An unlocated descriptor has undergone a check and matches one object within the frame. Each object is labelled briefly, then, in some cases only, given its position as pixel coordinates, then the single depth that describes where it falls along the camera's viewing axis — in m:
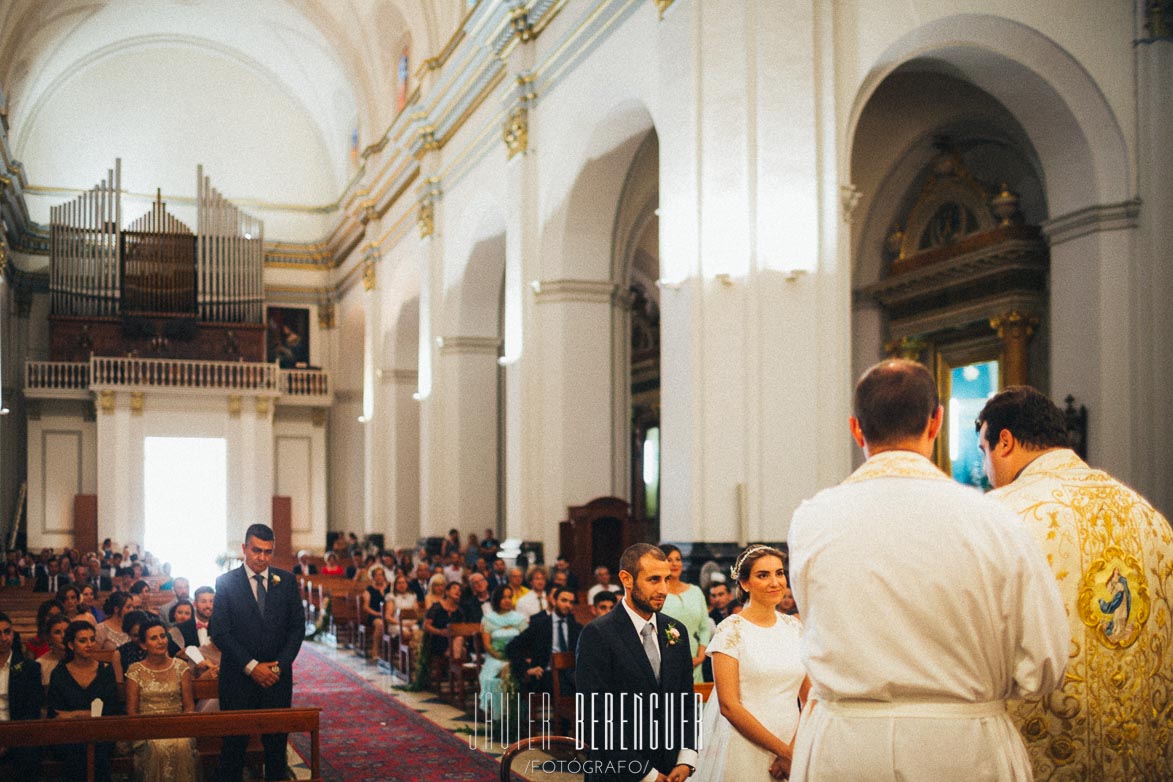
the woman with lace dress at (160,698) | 7.16
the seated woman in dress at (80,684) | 7.51
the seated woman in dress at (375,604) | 14.82
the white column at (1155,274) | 11.26
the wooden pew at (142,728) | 5.94
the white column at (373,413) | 26.08
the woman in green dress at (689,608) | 7.93
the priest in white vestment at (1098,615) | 3.37
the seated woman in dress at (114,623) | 9.73
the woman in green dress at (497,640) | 9.84
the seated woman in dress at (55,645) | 7.75
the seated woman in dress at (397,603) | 13.80
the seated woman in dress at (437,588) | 12.32
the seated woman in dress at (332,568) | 21.40
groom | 4.23
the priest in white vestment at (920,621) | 2.69
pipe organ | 28.67
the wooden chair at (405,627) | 13.01
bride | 4.17
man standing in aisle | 6.92
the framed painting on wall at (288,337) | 31.95
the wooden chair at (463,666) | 11.33
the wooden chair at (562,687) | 8.30
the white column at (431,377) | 21.11
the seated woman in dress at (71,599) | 10.24
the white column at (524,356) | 16.11
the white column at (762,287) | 11.33
